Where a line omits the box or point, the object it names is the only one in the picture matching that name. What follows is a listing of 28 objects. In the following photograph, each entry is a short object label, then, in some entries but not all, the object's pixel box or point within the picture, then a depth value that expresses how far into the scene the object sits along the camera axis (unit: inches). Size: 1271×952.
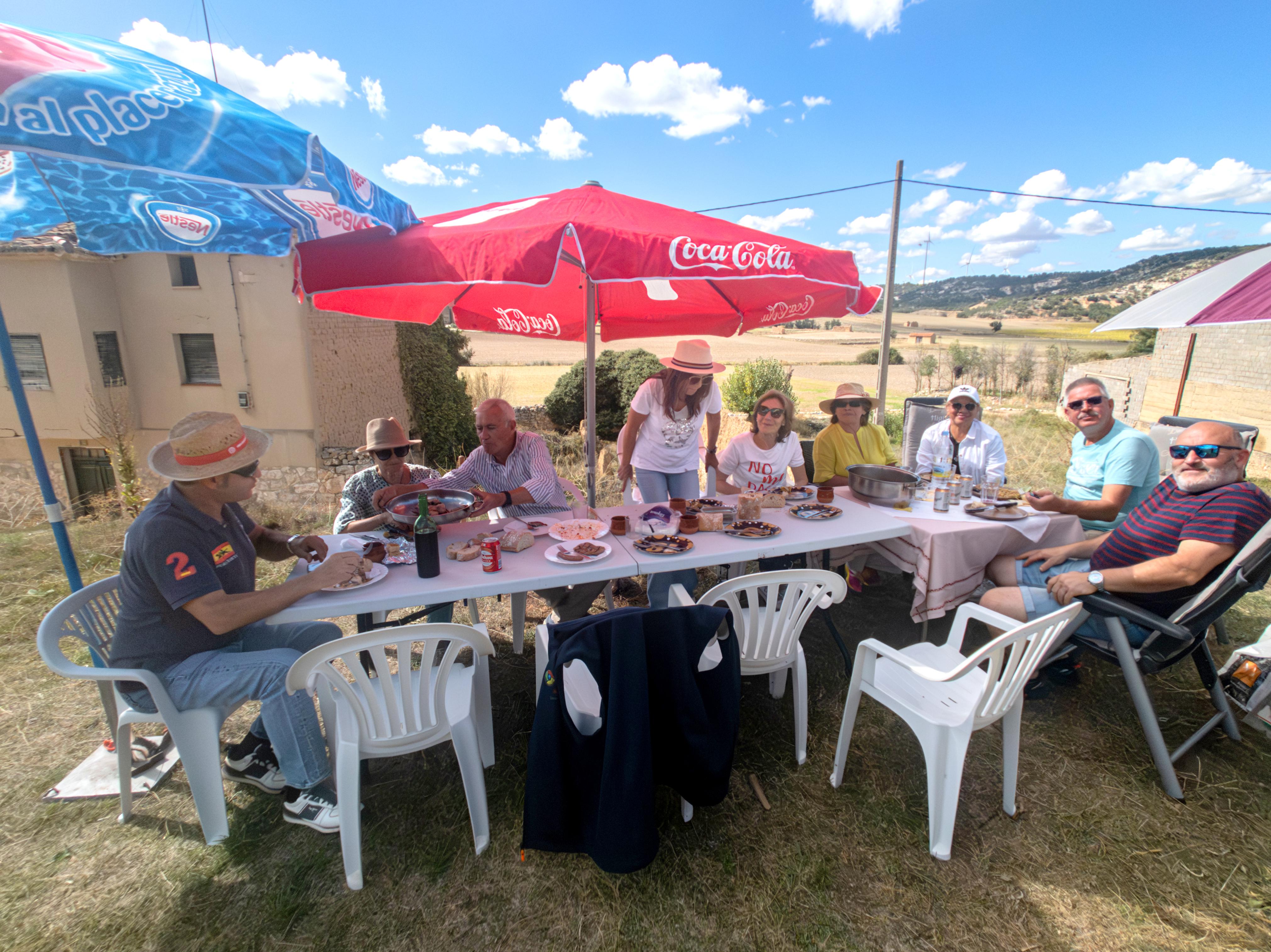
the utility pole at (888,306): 328.5
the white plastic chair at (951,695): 84.7
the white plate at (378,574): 97.3
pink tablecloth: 127.4
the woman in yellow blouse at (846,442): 173.2
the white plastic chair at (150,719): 82.5
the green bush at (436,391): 617.3
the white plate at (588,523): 121.4
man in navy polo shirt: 84.4
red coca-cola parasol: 107.8
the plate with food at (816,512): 136.7
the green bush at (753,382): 616.7
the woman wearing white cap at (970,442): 169.6
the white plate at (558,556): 107.6
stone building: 595.5
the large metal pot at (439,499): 121.5
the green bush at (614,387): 533.0
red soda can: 104.3
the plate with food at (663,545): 112.5
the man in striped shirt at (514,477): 142.8
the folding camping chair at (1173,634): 94.0
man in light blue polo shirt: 140.9
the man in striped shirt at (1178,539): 98.2
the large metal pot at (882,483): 146.0
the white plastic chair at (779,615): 95.9
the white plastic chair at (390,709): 76.9
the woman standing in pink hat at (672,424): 162.2
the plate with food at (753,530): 122.2
